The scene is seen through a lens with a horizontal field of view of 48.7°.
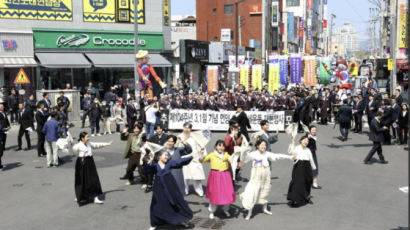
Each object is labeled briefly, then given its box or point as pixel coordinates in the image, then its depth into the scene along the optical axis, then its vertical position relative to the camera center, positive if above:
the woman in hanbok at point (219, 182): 8.73 -1.88
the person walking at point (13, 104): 21.62 -0.82
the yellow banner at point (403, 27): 34.66 +4.41
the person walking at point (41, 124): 15.20 -1.27
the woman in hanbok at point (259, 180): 8.87 -1.90
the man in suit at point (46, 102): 16.51 -0.57
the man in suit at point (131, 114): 18.47 -1.16
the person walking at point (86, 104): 21.23 -0.83
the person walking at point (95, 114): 19.36 -1.19
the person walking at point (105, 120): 19.90 -1.52
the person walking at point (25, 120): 16.11 -1.18
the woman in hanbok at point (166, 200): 8.15 -2.06
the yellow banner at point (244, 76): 30.06 +0.56
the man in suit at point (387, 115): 15.96 -1.13
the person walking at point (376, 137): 13.62 -1.62
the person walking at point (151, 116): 17.73 -1.19
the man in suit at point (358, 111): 19.29 -1.19
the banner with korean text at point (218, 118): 20.50 -1.53
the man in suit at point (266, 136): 10.54 -1.20
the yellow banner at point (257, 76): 28.83 +0.53
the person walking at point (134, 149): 11.32 -1.59
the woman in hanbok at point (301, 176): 9.52 -1.97
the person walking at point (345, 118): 17.93 -1.37
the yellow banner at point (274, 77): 27.56 +0.43
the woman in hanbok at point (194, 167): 10.45 -1.90
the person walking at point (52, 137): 13.28 -1.48
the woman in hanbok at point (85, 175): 9.81 -1.93
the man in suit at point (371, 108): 18.08 -0.99
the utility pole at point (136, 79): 22.44 +0.33
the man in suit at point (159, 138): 10.68 -1.24
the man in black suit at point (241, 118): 14.02 -1.03
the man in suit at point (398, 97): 18.23 -0.59
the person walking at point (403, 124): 16.66 -1.52
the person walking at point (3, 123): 14.00 -1.12
